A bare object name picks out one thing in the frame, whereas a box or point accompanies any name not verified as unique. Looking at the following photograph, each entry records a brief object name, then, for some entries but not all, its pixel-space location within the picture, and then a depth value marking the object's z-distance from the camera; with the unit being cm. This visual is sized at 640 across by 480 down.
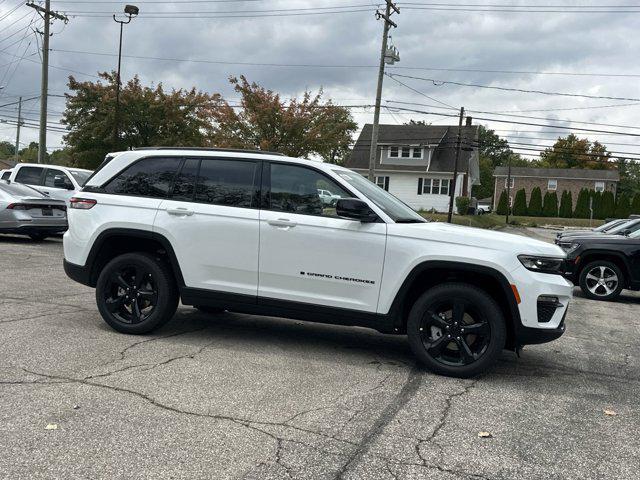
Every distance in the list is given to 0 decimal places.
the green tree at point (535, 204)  6322
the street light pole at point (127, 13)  2529
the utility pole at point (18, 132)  6481
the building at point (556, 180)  7388
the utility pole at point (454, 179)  3631
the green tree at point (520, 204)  6377
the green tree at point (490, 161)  10375
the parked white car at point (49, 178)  1588
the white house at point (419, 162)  5066
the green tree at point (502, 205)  6378
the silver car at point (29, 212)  1369
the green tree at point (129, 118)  3531
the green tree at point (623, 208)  5825
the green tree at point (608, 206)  5925
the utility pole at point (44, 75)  2700
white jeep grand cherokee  511
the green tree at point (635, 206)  5515
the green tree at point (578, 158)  9225
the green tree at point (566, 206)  6250
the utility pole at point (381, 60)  2802
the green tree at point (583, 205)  6103
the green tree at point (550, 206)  6284
